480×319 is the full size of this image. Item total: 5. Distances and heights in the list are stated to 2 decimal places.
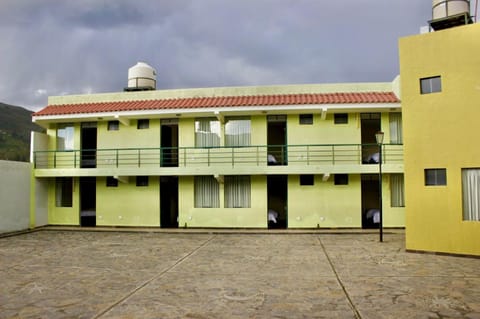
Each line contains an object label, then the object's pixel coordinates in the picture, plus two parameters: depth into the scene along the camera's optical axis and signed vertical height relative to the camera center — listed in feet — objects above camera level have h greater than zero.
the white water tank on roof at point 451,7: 33.65 +16.34
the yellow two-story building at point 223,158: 48.57 +2.78
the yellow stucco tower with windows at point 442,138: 29.81 +3.22
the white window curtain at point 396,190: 48.75 -2.24
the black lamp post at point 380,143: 38.52 +3.51
